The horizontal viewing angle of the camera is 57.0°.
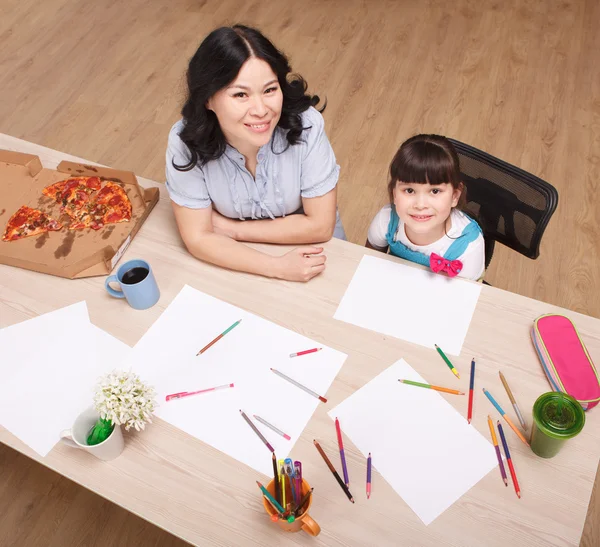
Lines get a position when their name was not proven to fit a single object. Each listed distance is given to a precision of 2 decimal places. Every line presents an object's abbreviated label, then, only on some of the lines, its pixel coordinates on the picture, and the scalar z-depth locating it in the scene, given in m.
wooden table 1.09
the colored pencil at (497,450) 1.14
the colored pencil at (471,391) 1.23
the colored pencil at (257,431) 1.21
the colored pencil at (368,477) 1.13
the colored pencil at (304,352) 1.35
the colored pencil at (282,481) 1.03
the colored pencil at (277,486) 1.04
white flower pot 1.15
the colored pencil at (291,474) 1.01
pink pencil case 1.22
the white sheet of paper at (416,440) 1.13
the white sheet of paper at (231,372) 1.24
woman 1.38
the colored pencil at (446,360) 1.30
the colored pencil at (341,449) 1.15
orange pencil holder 1.04
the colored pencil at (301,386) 1.27
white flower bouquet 1.13
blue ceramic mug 1.41
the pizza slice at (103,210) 1.64
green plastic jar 1.07
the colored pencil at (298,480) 1.02
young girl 1.45
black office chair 1.49
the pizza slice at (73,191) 1.69
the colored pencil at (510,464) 1.12
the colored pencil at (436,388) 1.27
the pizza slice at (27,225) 1.63
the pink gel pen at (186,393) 1.30
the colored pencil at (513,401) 1.20
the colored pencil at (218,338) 1.38
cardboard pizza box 1.55
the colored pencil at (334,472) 1.13
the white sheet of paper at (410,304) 1.38
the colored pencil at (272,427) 1.22
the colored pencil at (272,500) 1.04
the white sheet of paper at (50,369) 1.28
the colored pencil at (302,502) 1.05
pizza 1.64
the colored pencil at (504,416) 1.19
